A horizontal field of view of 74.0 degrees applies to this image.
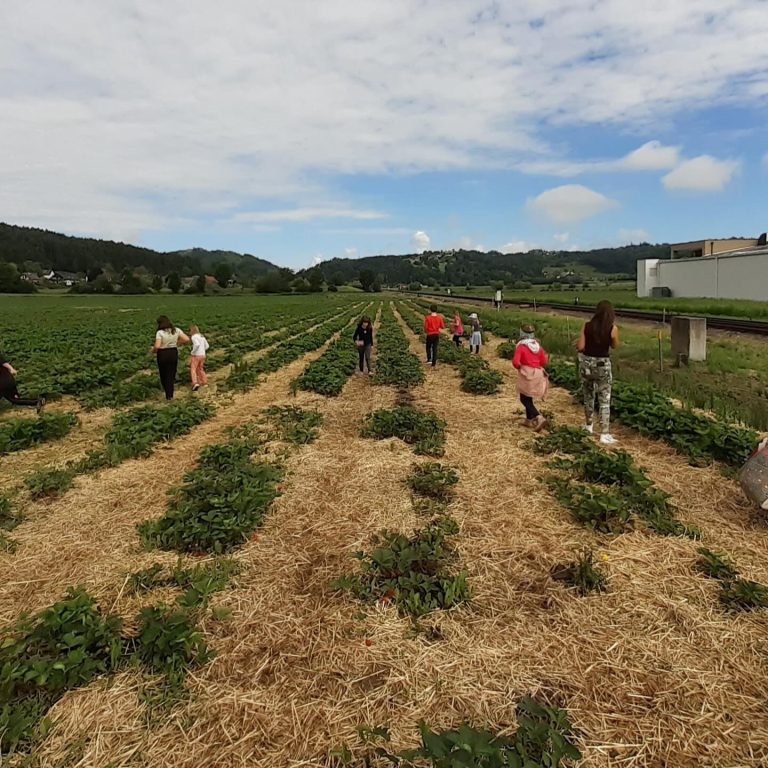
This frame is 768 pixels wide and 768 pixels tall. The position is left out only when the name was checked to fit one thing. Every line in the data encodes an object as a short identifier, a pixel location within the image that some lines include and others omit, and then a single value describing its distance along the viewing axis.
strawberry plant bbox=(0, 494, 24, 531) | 5.33
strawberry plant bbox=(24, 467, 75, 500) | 6.22
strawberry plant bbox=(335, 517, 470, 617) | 3.95
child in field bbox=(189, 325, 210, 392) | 12.62
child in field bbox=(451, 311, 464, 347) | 19.38
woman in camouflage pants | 7.59
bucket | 4.90
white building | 41.84
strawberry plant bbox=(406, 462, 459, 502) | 6.06
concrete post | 15.30
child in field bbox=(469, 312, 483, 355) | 17.61
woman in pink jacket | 8.46
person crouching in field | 9.76
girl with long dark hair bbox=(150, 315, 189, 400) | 11.05
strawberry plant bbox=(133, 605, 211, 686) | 3.28
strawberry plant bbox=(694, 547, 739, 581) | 4.23
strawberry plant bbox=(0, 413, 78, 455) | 8.00
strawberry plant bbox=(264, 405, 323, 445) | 8.37
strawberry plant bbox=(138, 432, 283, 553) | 4.84
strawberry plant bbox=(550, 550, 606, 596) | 4.14
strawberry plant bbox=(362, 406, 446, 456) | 8.17
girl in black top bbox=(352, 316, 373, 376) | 14.19
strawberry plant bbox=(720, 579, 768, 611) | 3.81
